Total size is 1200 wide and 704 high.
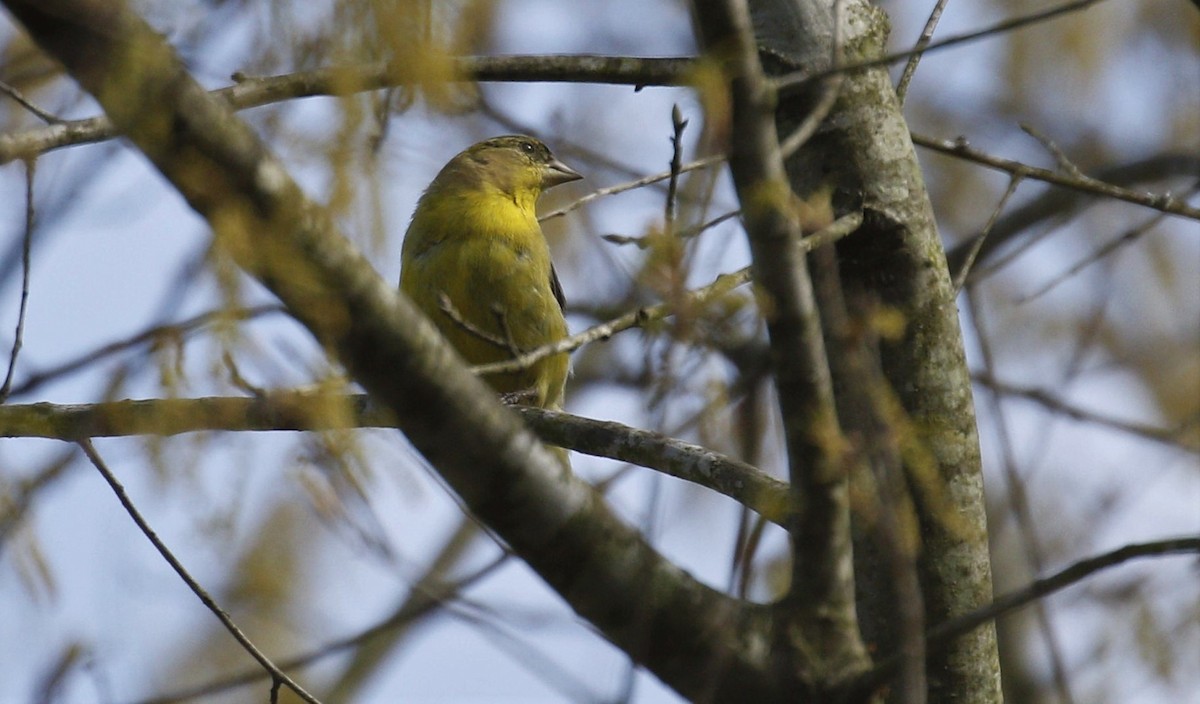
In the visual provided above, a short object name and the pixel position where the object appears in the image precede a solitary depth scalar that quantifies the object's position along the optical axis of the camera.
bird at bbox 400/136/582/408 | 11.12
